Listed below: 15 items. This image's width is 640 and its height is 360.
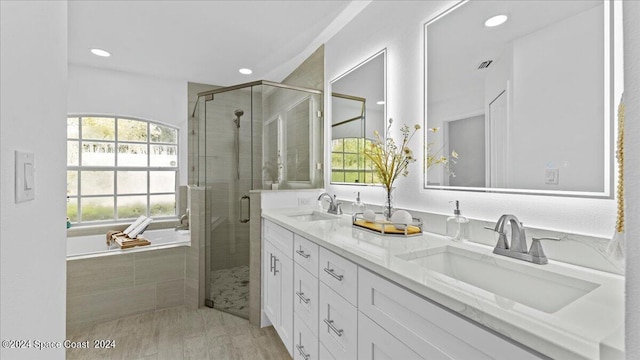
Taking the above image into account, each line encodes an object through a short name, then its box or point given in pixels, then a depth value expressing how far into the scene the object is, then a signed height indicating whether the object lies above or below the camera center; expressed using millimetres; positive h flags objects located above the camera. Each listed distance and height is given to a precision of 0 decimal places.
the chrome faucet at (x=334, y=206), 2076 -213
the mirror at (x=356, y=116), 1926 +490
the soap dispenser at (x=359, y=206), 1922 -195
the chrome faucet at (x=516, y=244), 912 -234
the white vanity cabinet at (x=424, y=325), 580 -381
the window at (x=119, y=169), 3256 +133
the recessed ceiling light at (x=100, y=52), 2752 +1311
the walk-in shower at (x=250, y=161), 2527 +171
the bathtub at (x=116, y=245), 2329 -674
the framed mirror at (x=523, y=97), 902 +331
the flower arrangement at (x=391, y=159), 1586 +122
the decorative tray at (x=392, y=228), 1357 -254
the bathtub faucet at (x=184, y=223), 3312 -539
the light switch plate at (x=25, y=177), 587 +5
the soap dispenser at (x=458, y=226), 1228 -218
